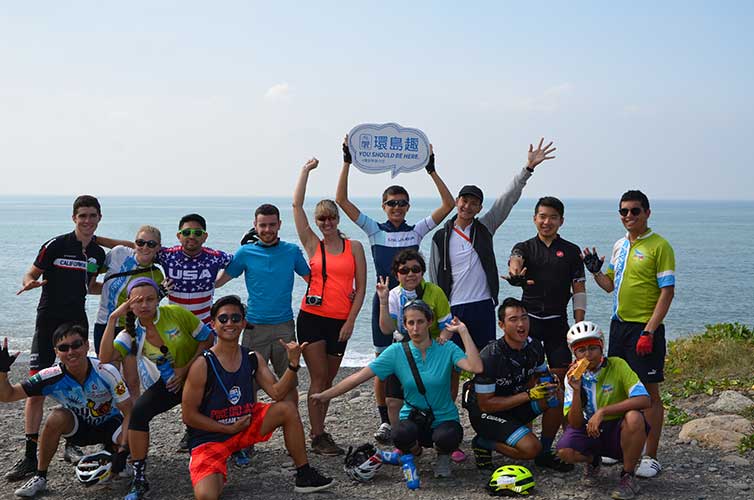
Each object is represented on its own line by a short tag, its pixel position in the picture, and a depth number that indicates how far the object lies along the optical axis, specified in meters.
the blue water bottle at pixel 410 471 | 6.71
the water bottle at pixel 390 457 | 7.00
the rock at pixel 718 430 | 7.79
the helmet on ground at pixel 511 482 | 6.47
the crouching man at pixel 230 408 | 6.42
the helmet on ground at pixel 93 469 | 6.70
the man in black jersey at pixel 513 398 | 6.88
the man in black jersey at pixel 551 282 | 7.45
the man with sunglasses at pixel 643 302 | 6.93
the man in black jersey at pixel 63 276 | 7.94
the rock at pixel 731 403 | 9.02
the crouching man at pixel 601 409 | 6.36
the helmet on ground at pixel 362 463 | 6.90
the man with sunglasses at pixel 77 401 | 6.72
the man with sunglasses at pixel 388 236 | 8.08
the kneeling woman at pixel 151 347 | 6.59
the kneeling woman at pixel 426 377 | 6.82
